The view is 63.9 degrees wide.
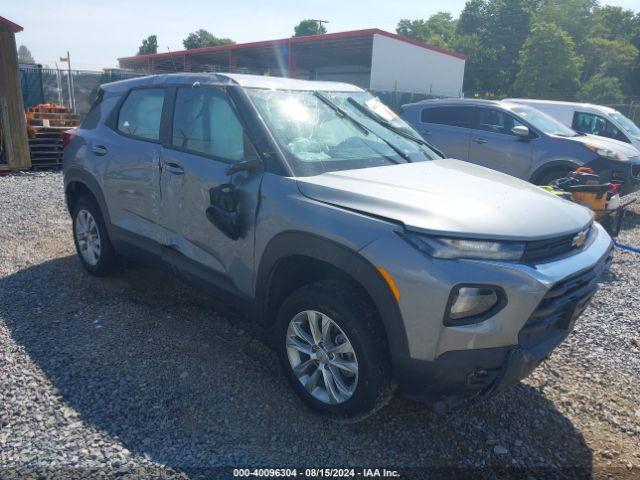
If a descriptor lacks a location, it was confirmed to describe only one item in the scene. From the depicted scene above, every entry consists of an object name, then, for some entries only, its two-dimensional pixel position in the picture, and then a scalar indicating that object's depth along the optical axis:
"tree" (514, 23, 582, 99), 38.75
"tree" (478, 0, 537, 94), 51.56
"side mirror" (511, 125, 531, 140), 8.05
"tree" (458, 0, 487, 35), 61.72
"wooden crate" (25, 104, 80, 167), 11.54
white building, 25.11
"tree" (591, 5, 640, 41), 58.03
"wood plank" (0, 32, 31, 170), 10.55
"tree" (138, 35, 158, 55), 79.69
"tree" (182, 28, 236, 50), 81.97
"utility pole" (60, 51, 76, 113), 15.93
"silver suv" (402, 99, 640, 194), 7.89
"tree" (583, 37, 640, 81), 47.94
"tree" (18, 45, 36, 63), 115.46
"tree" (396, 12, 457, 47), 70.69
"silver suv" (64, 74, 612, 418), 2.35
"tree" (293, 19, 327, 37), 76.69
